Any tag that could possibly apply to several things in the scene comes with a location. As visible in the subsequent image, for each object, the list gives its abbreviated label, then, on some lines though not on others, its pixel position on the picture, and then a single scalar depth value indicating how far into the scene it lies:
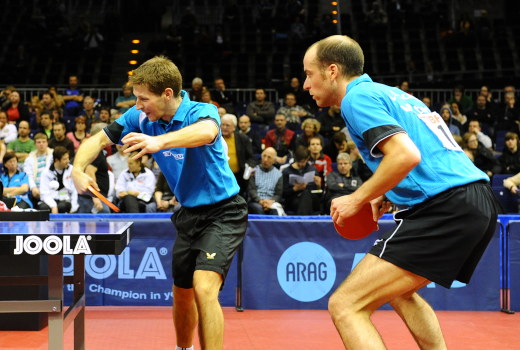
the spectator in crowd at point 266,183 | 9.35
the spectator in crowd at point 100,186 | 8.93
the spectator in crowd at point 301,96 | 13.46
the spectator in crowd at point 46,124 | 11.50
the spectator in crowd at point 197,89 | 12.56
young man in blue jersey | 3.97
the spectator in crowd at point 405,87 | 13.40
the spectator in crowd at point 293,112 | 12.22
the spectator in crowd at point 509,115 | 12.92
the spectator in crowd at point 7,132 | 11.43
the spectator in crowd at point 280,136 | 10.95
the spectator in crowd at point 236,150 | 9.68
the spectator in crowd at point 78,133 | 11.05
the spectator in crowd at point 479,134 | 11.66
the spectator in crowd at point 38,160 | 9.90
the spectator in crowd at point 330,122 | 11.94
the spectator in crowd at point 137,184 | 9.35
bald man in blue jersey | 3.11
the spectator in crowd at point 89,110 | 12.48
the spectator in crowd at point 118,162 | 10.17
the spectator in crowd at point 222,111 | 11.02
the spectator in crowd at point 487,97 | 13.62
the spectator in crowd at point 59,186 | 9.27
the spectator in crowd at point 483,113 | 13.27
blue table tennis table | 3.26
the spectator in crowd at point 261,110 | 12.27
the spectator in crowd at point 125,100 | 12.62
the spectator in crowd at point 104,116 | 11.66
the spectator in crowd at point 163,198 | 9.21
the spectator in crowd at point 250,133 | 11.08
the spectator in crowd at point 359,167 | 10.09
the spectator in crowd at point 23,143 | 10.88
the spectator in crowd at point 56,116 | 11.92
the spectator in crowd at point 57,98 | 13.46
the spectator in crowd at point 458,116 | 12.73
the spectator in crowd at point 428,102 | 12.66
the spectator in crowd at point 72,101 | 13.36
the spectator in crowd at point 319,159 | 9.90
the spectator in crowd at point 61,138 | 10.29
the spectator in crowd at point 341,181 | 9.24
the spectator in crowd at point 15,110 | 12.34
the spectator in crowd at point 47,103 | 12.90
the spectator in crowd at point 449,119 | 11.95
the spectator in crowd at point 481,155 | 10.71
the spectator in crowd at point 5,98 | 12.45
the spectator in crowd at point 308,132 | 10.44
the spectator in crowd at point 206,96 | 11.96
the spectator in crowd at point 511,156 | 10.73
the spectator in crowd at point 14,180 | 9.32
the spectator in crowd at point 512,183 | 9.58
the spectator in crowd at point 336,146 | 10.40
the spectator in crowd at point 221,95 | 12.93
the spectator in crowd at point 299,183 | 9.48
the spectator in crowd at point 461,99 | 13.88
